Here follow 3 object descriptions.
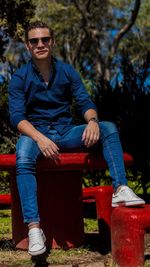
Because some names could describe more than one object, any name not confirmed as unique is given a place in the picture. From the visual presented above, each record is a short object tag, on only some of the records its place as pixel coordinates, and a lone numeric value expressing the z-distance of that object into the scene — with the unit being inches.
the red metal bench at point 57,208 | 164.7
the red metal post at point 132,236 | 134.6
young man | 141.6
